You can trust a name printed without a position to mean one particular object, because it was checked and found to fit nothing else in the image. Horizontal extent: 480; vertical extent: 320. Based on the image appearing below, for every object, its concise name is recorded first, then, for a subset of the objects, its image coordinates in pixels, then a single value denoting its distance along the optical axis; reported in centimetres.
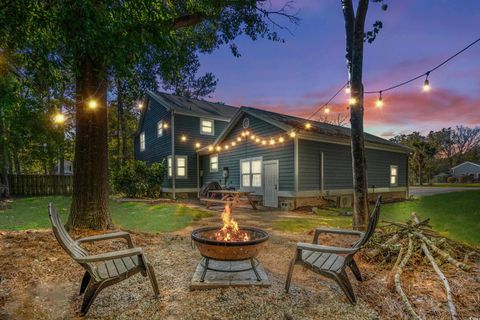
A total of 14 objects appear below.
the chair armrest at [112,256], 266
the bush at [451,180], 4762
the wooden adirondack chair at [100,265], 268
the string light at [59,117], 665
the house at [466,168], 5461
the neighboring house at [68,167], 5131
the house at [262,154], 1219
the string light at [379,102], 761
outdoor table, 1112
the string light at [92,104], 552
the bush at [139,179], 1658
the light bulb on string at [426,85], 654
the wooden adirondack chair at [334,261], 291
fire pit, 325
